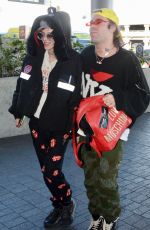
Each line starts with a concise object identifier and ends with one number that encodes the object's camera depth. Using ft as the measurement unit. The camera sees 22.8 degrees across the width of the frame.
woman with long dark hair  9.88
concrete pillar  27.72
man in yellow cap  9.64
